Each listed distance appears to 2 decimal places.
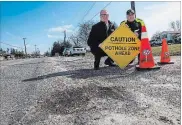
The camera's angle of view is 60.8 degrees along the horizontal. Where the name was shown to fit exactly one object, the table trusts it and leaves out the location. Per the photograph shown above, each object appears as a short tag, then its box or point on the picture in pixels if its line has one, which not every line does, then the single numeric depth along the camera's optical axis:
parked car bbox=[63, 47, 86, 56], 19.25
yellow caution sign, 4.02
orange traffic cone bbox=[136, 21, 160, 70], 3.77
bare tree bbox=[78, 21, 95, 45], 39.06
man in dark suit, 4.36
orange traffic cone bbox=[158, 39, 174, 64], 4.45
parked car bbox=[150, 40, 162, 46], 32.16
